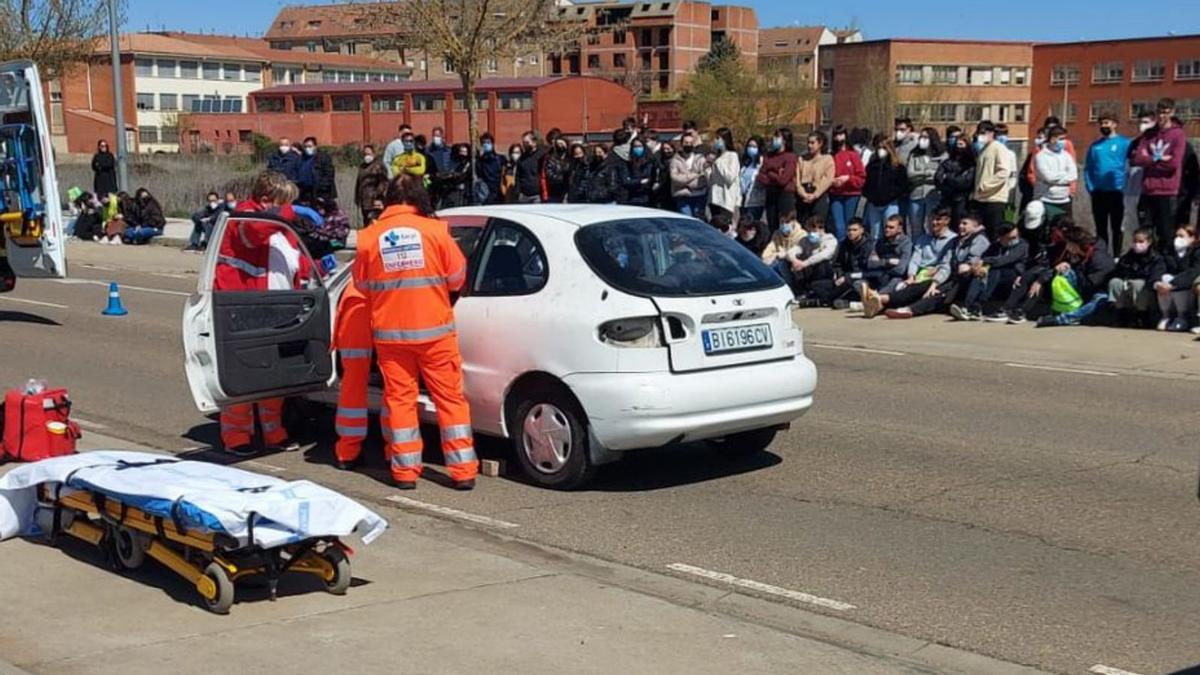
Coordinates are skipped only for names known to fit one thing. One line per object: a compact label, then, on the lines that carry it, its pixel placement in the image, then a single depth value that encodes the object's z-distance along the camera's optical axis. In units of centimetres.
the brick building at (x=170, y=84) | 9744
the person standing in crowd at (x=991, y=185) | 1655
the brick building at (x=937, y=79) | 9388
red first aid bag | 838
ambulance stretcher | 579
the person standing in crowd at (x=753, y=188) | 1919
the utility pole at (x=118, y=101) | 3017
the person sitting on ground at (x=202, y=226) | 2589
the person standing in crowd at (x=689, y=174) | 1925
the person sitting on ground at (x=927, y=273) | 1605
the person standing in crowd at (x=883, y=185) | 1777
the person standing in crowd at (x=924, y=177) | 1759
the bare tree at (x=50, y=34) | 3647
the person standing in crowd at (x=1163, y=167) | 1527
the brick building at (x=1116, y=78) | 7862
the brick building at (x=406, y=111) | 9100
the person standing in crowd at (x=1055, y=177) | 1628
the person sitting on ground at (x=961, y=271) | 1577
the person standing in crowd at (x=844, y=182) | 1806
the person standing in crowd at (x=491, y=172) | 2192
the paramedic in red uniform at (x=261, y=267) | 903
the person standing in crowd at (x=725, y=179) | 1883
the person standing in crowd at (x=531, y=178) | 2123
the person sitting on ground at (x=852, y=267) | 1684
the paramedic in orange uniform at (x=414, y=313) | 787
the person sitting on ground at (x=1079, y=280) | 1488
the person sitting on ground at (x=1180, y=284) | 1412
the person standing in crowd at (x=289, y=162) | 2298
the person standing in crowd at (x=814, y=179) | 1798
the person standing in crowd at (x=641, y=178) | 1984
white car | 777
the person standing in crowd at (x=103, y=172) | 2977
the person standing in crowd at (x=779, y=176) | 1838
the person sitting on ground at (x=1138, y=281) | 1438
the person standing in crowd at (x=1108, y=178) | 1625
